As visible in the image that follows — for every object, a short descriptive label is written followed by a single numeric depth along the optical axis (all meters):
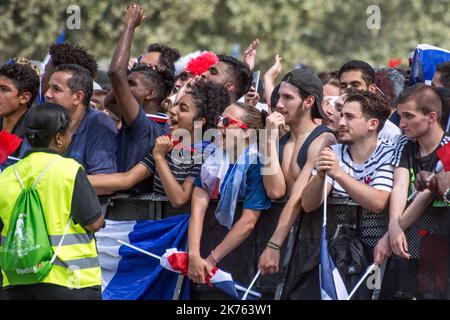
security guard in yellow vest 12.13
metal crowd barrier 13.17
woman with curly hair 14.72
